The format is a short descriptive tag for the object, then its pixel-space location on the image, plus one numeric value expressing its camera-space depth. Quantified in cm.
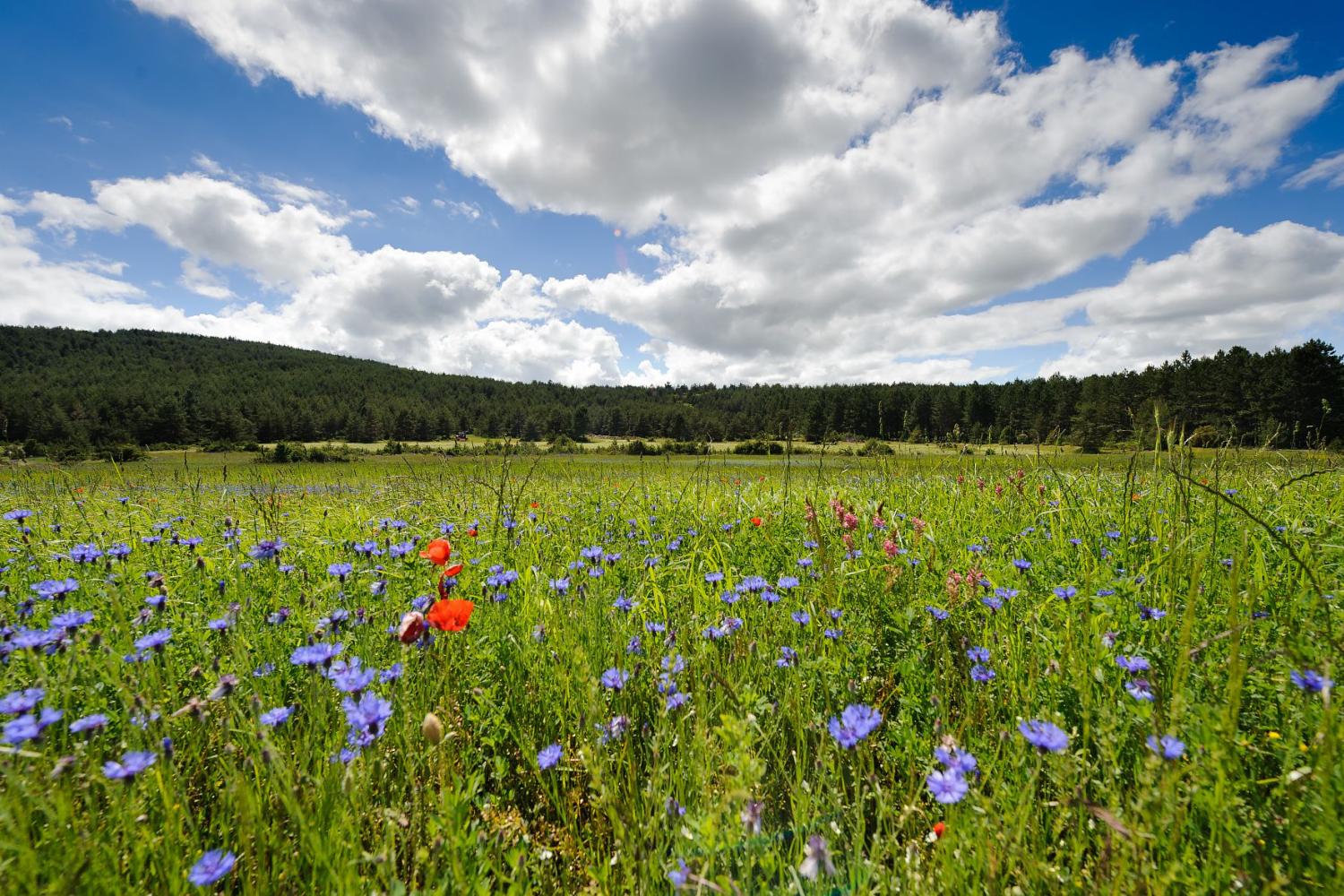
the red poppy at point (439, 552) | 226
